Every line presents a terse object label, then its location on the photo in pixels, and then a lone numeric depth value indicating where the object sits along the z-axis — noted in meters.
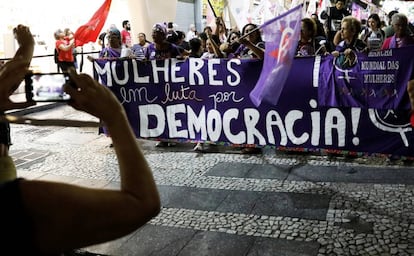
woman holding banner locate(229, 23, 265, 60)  6.36
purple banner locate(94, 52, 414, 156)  5.99
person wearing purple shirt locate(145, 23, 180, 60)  7.53
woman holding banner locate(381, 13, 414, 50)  6.83
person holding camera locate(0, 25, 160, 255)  1.15
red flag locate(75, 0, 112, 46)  7.68
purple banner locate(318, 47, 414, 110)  5.71
